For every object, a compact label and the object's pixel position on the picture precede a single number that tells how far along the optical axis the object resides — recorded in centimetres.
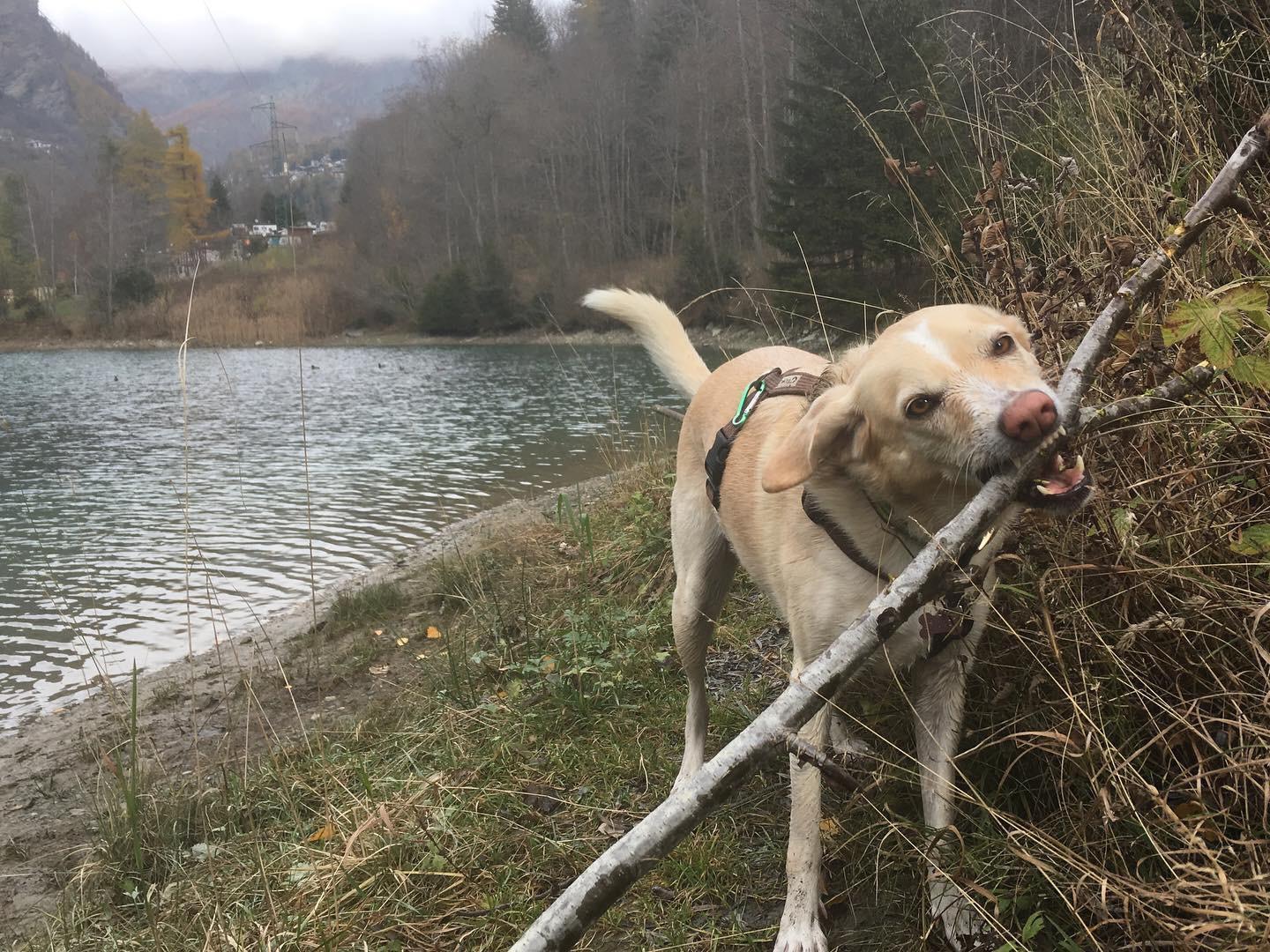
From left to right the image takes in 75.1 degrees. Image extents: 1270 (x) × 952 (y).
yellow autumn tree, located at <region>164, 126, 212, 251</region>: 5347
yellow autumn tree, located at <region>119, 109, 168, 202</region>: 5609
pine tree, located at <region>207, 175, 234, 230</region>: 5688
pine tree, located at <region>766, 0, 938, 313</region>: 1175
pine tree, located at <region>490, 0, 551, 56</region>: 7019
